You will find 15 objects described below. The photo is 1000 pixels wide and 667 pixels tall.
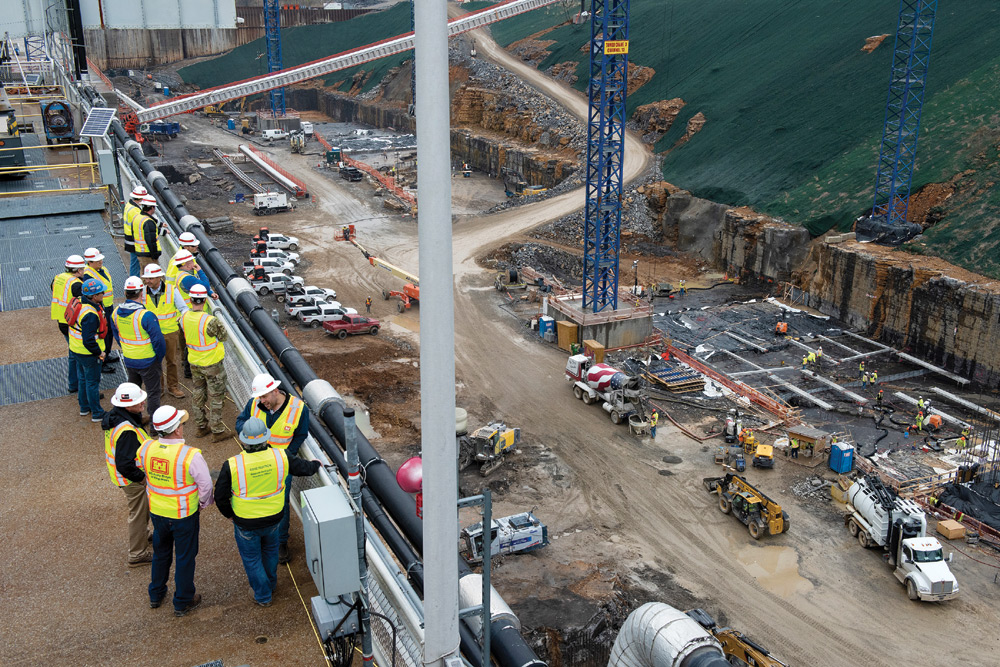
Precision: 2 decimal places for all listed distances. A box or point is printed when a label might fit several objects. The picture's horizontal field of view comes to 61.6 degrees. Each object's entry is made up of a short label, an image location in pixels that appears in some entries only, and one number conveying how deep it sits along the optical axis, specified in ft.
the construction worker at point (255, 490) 22.86
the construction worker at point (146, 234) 47.16
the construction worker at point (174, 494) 23.67
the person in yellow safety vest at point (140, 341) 32.89
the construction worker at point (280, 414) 25.38
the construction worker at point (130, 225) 48.37
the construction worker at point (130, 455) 24.99
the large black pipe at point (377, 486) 20.02
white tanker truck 62.23
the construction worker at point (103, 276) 38.70
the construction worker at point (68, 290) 37.19
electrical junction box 20.01
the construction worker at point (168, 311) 36.73
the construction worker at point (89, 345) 35.06
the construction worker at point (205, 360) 33.30
